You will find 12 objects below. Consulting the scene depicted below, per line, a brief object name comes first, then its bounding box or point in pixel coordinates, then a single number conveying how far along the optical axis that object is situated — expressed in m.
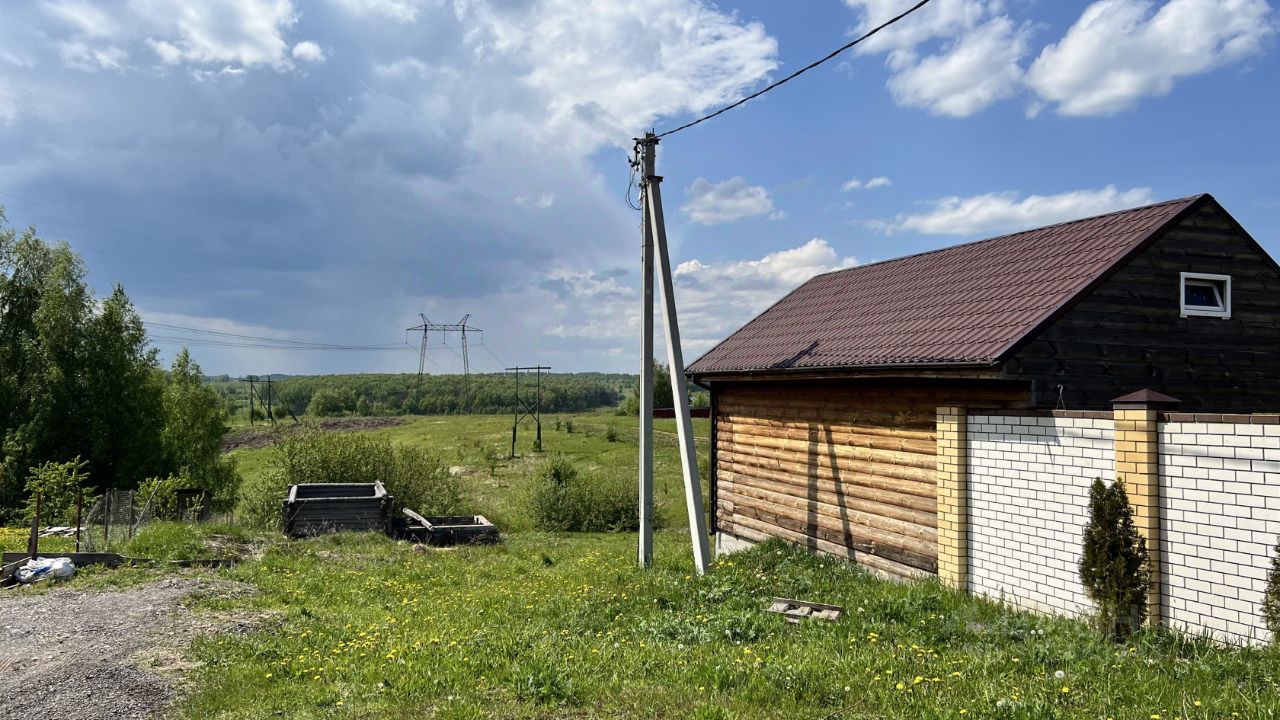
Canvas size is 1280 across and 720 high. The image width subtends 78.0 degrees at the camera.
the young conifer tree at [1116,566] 6.89
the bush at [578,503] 26.81
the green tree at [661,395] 73.69
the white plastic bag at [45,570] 12.17
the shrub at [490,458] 42.45
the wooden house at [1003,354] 8.91
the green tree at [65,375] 29.33
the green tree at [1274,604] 5.88
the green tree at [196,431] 39.31
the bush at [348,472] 23.80
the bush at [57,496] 19.06
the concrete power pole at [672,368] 10.98
